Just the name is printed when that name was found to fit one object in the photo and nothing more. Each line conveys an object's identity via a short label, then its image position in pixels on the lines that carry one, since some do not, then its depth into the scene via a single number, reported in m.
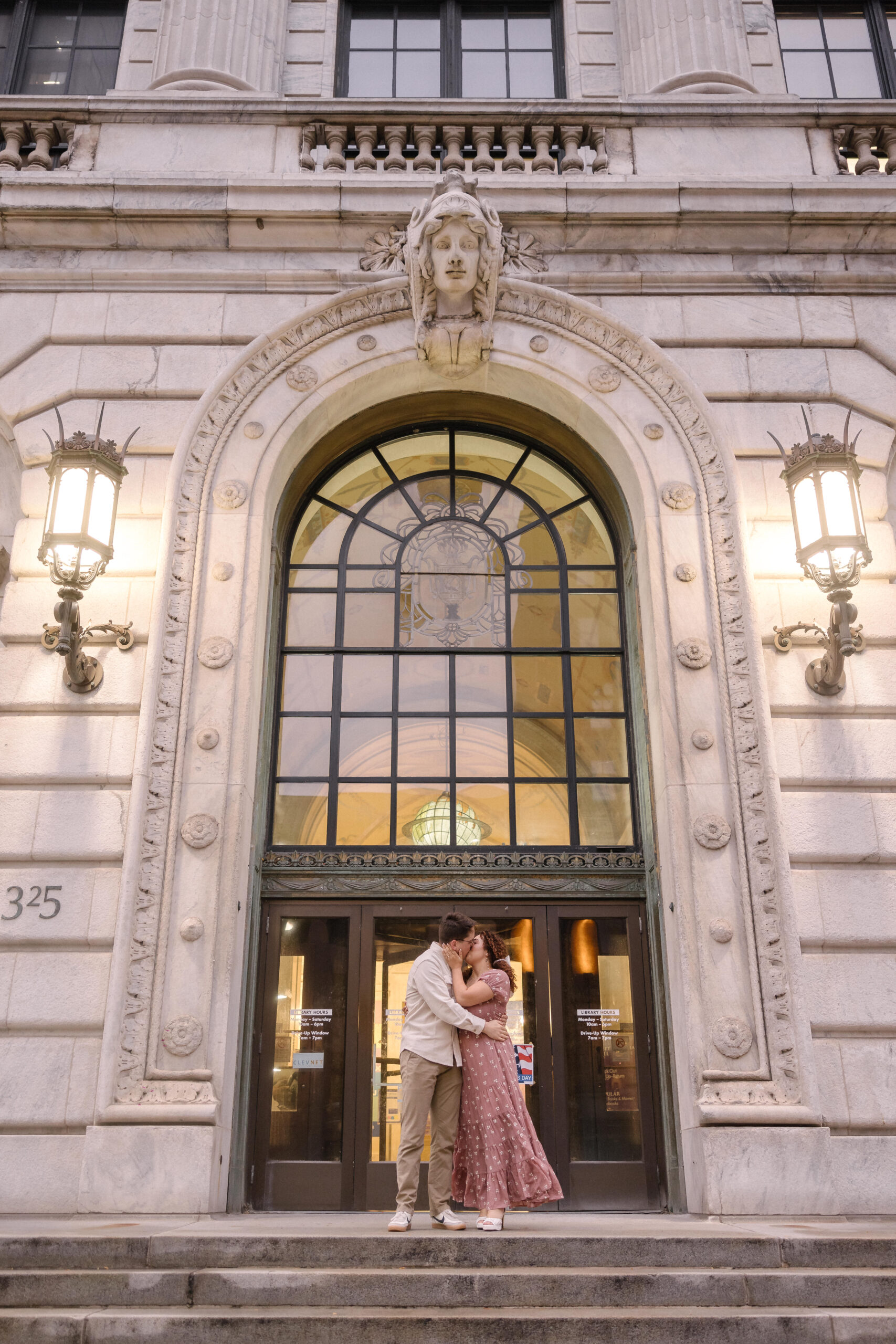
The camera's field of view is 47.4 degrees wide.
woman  6.64
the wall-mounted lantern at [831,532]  8.44
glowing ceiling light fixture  9.49
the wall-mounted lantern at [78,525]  8.34
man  6.58
